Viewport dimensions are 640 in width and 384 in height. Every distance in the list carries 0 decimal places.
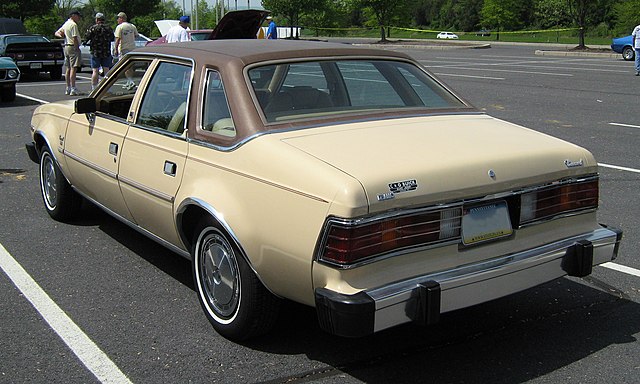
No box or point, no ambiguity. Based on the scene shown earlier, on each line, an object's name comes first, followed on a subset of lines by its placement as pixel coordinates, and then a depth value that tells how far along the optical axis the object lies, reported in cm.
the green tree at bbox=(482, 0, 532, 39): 7381
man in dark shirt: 1633
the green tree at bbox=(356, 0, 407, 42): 5569
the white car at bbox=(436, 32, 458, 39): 6675
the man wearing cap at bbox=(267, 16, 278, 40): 2340
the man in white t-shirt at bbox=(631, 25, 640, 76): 2105
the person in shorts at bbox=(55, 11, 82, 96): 1605
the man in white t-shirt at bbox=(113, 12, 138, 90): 1656
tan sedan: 331
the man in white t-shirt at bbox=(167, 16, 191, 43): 1614
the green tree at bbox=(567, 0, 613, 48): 6944
